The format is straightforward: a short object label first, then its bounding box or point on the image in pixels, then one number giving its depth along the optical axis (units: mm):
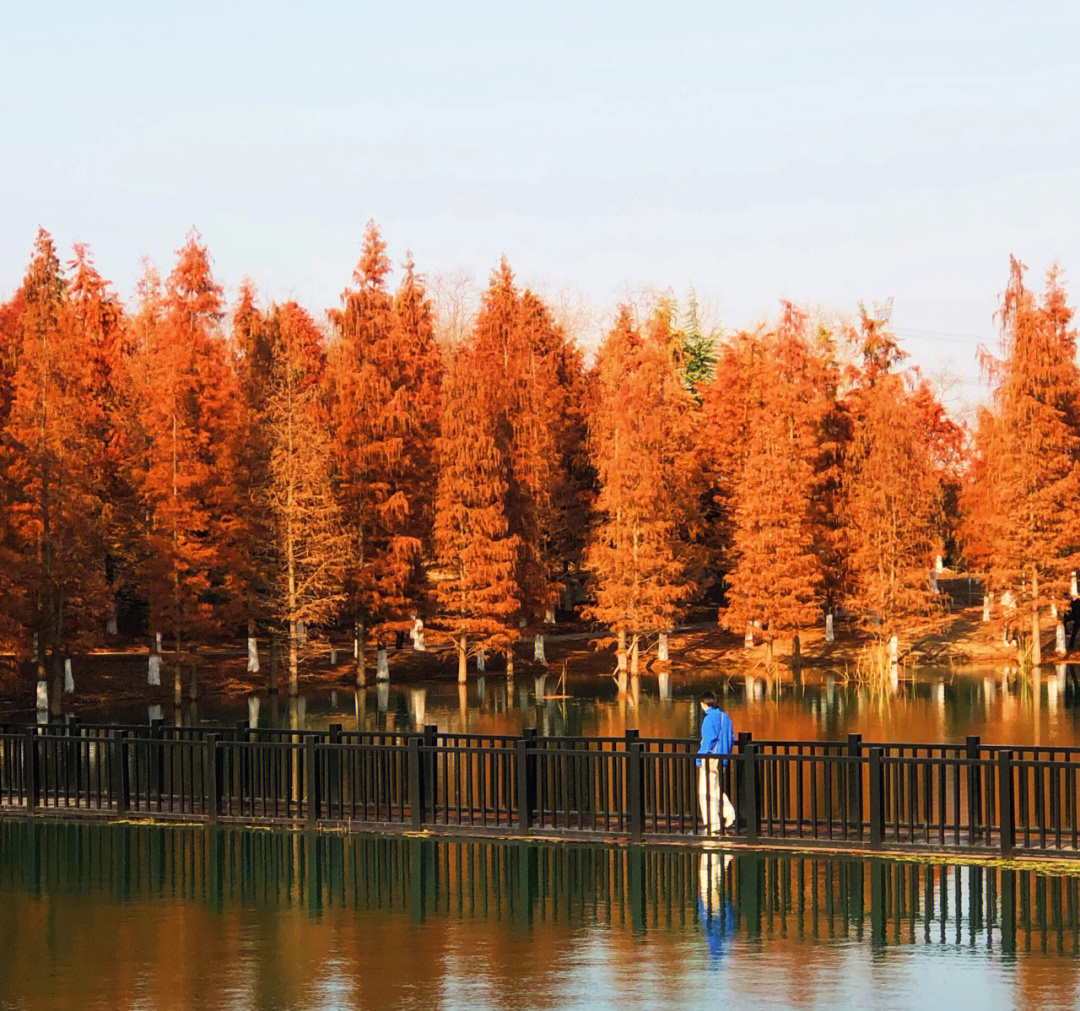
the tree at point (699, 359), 101900
